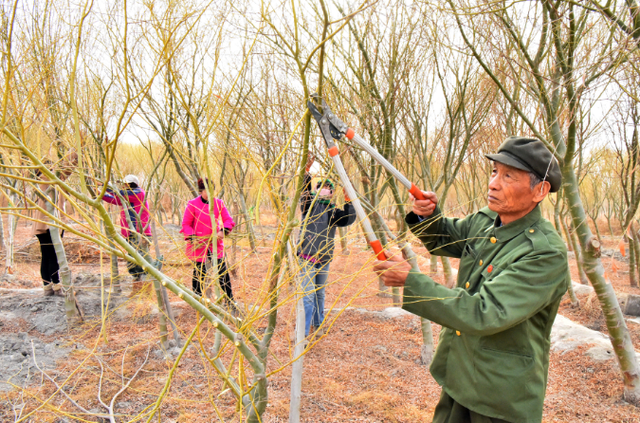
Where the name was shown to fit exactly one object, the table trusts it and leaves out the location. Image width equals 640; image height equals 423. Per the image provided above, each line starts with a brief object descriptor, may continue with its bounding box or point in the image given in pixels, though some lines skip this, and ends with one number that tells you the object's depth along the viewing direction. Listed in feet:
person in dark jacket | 13.23
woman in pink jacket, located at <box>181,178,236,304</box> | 13.87
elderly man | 4.64
